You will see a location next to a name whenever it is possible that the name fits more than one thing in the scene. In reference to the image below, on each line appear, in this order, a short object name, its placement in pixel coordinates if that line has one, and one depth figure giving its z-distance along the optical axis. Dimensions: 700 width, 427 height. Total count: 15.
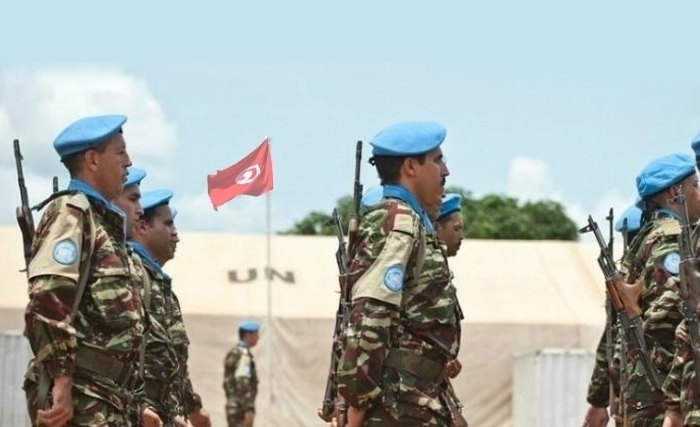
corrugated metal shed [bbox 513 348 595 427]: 38.18
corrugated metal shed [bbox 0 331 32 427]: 26.36
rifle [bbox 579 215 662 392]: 16.27
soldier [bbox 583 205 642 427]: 18.75
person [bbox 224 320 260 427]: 40.55
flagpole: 44.35
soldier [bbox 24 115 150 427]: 12.10
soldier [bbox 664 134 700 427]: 12.52
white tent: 44.35
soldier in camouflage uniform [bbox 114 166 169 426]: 15.51
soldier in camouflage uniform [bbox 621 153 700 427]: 15.79
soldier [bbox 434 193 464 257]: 18.48
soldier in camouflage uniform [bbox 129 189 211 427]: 16.56
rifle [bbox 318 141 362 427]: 13.24
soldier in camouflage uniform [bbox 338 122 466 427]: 12.18
